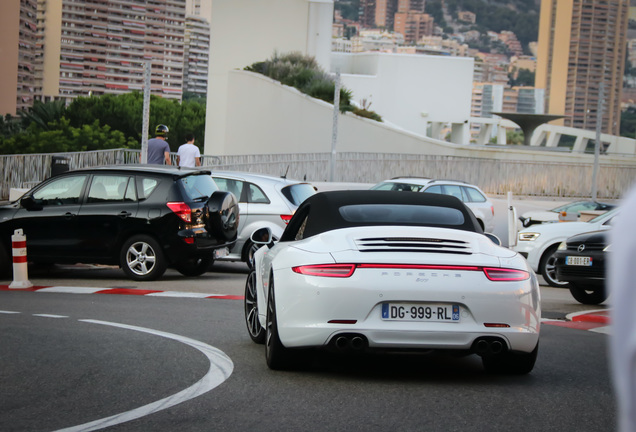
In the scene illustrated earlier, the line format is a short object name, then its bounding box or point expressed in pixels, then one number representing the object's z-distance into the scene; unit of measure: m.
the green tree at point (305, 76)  51.38
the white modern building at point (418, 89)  70.00
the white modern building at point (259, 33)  69.12
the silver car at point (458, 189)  28.33
